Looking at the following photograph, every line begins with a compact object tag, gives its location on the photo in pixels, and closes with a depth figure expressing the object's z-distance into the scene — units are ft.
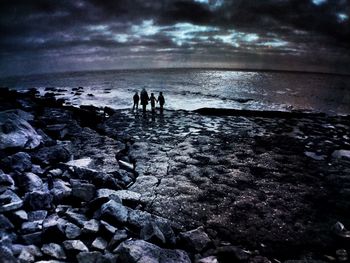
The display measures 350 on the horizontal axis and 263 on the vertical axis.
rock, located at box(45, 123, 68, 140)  36.01
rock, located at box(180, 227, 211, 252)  15.72
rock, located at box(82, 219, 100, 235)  14.96
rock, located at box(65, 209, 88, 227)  15.66
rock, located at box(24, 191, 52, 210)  16.30
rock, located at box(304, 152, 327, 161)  32.43
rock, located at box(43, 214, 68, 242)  14.20
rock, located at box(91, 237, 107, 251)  13.98
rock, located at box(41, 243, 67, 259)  12.97
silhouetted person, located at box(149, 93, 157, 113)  62.79
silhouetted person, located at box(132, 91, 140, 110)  64.84
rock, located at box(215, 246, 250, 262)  15.06
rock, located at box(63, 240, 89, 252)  13.48
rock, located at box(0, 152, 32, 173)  20.16
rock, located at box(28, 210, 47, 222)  15.43
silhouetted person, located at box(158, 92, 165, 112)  61.93
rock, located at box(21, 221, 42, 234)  14.28
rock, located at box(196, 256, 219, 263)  14.16
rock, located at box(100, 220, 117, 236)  15.02
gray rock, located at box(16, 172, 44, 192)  18.18
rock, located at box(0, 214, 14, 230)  13.76
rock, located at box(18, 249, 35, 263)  12.11
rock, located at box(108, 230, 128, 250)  14.27
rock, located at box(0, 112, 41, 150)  23.48
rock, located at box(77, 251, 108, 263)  12.66
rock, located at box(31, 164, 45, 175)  21.06
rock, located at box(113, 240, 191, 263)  13.06
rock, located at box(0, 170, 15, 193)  17.34
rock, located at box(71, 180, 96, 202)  18.37
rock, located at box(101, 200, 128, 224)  16.25
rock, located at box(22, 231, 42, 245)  13.57
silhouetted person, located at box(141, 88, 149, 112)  61.34
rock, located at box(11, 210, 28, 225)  14.80
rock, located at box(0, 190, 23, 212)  15.01
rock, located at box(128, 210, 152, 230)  16.30
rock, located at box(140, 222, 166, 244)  15.17
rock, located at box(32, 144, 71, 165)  23.92
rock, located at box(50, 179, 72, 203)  18.00
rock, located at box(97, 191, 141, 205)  19.61
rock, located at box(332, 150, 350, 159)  33.27
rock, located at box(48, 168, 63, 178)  21.44
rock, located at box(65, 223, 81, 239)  14.44
